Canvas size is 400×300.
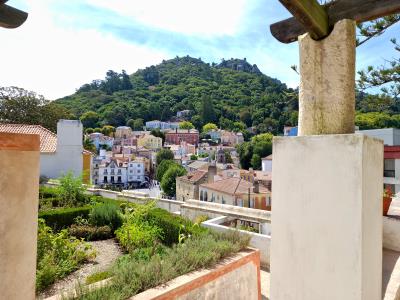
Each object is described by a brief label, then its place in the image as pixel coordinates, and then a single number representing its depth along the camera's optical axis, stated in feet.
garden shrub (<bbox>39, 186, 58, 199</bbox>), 36.92
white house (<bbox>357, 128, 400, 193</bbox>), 52.31
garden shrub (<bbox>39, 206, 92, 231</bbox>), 27.07
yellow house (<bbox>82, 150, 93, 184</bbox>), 58.76
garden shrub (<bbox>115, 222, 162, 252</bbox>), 20.86
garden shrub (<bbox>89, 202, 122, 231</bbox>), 27.61
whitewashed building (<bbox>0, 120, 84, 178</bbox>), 53.78
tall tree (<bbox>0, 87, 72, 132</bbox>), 81.76
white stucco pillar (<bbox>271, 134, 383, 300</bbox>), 5.55
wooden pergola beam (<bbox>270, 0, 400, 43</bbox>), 5.89
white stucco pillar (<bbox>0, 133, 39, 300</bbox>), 5.49
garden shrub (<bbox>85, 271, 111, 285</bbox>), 13.49
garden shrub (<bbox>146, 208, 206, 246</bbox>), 20.76
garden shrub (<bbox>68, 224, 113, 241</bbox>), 25.73
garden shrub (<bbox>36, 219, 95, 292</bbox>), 15.64
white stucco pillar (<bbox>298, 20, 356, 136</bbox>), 6.23
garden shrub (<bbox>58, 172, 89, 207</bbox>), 34.76
